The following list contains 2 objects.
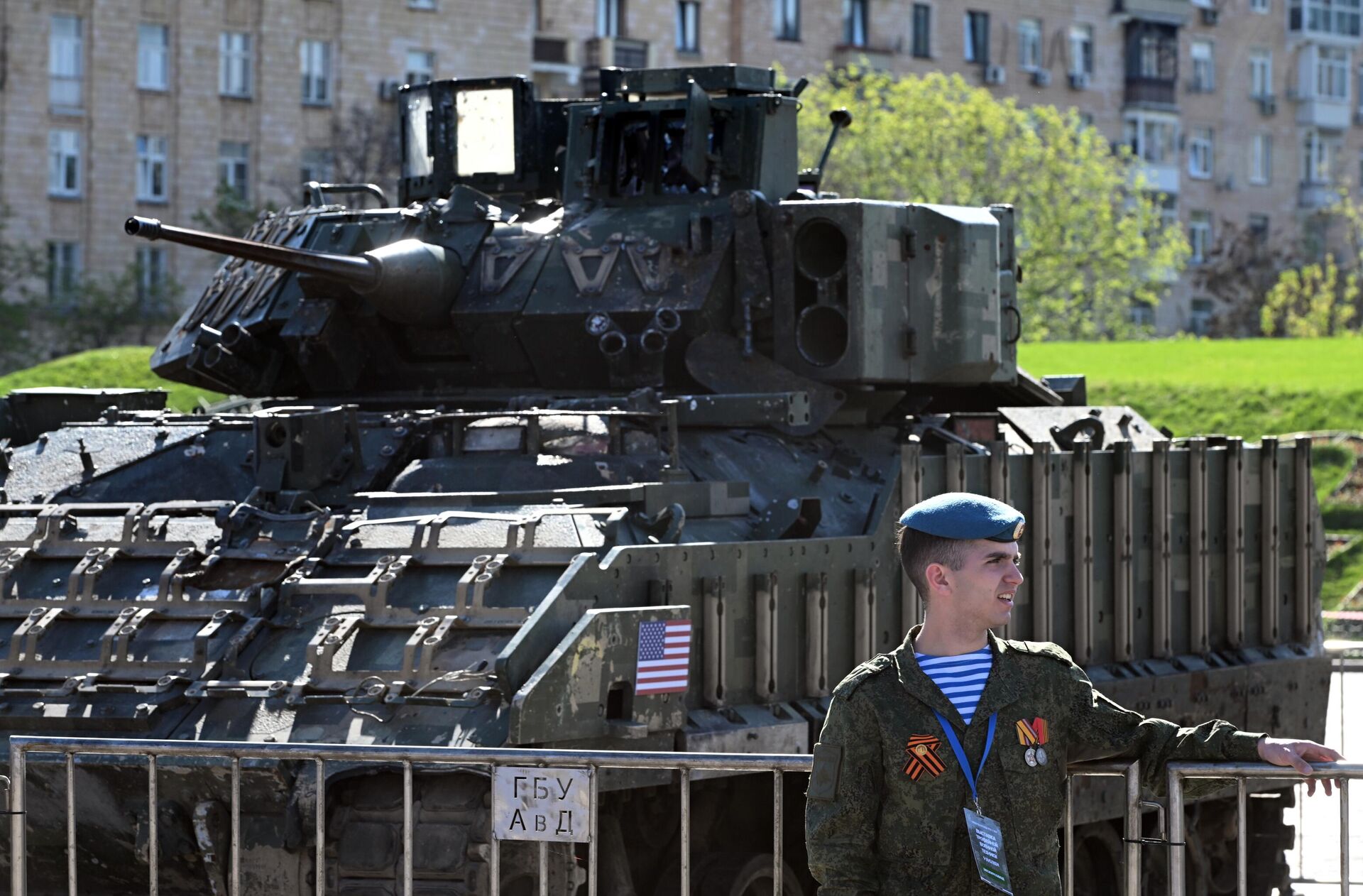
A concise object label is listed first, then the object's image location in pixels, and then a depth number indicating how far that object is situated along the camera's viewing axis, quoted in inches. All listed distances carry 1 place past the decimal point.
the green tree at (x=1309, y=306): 2020.2
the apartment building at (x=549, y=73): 1702.8
